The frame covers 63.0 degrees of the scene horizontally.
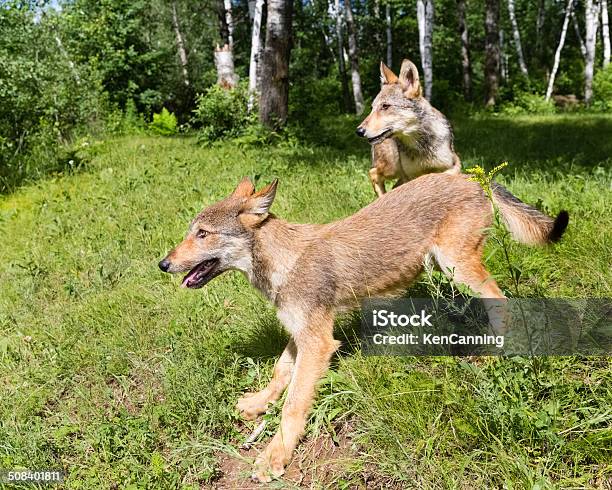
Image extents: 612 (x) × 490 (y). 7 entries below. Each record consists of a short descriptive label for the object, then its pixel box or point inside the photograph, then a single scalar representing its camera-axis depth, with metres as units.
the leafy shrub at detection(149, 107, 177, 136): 16.20
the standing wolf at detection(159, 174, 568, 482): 3.61
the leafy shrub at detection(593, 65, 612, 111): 21.15
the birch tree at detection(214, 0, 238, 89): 15.30
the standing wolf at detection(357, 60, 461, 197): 6.16
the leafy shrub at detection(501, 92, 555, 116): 20.32
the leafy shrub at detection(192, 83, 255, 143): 12.38
